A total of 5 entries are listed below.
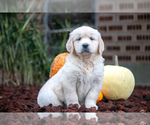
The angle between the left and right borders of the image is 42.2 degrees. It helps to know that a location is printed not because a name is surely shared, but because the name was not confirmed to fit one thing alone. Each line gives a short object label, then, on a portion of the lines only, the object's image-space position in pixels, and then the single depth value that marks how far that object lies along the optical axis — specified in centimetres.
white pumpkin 249
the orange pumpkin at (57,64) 273
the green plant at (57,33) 406
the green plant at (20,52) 353
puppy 177
